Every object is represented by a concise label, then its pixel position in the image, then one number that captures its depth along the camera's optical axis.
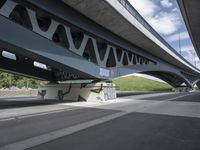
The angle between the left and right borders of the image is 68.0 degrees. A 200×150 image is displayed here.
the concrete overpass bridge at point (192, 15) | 10.27
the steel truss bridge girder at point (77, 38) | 9.47
